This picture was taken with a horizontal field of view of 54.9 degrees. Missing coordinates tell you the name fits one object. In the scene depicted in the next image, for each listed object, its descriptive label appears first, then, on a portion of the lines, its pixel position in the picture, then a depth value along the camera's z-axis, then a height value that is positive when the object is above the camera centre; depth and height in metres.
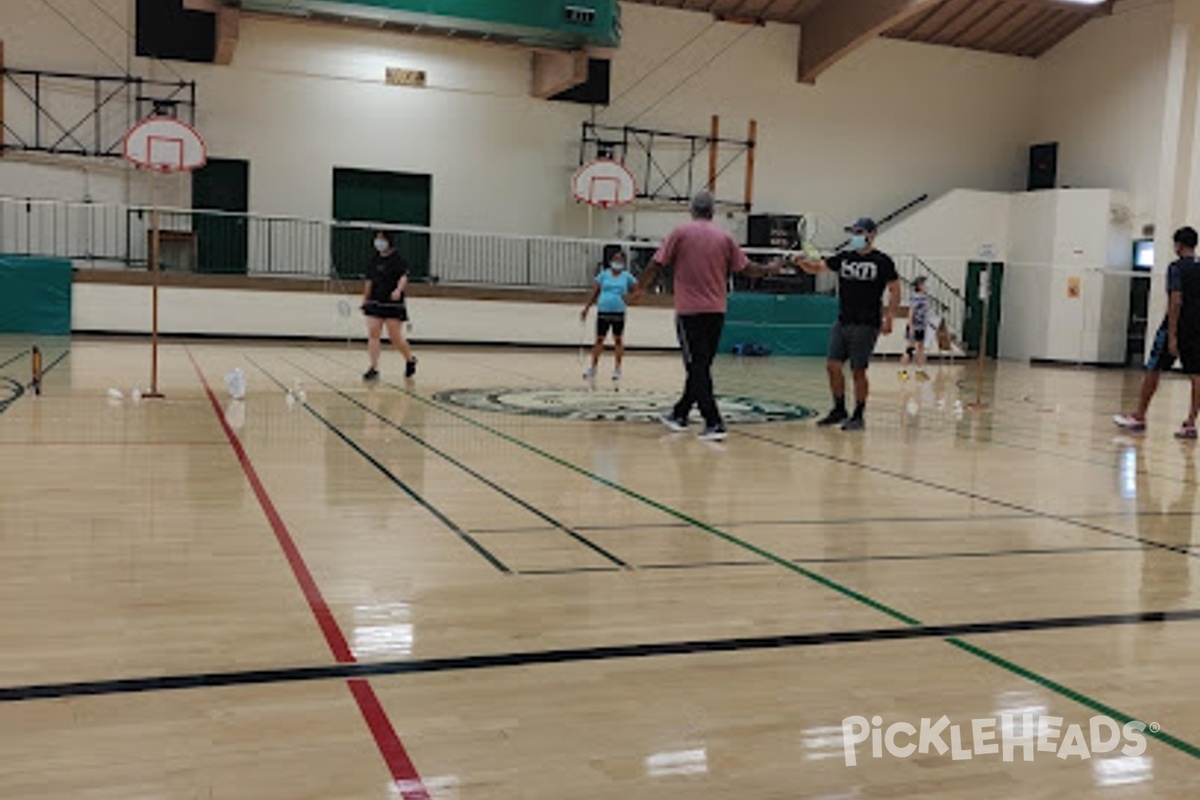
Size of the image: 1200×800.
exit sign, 21.05 +5.02
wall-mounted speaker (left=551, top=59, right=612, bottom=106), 25.97 +4.56
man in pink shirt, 9.25 +0.09
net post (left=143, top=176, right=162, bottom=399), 10.03 -0.46
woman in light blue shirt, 14.12 -0.08
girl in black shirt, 13.16 -0.04
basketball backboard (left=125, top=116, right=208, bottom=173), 20.05 +2.27
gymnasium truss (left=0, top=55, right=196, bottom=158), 22.20 +3.21
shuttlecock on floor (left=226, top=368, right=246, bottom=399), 10.95 -1.01
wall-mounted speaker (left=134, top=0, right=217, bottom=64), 22.70 +4.80
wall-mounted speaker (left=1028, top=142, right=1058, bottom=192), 30.12 +3.76
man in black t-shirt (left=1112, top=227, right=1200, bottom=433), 10.62 -0.20
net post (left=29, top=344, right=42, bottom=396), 10.45 -0.91
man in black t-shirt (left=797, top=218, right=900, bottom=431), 10.10 +0.12
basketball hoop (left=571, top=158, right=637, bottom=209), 23.56 +2.19
